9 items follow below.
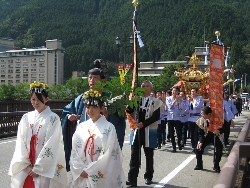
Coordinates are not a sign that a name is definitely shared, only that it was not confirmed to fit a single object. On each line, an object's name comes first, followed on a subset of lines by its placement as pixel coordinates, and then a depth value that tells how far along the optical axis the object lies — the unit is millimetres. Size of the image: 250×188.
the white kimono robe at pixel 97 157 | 4496
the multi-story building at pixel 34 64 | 106062
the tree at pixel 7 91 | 41188
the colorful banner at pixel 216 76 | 9047
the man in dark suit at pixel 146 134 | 7070
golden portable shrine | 18328
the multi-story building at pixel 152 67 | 114025
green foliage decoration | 5281
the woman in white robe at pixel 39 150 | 4871
